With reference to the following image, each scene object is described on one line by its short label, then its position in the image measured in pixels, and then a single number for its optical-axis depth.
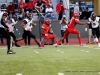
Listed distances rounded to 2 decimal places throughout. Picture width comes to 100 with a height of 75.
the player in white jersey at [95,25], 31.53
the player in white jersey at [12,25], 28.25
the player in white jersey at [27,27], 28.36
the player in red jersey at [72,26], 26.81
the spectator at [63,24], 30.99
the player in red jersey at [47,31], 26.09
